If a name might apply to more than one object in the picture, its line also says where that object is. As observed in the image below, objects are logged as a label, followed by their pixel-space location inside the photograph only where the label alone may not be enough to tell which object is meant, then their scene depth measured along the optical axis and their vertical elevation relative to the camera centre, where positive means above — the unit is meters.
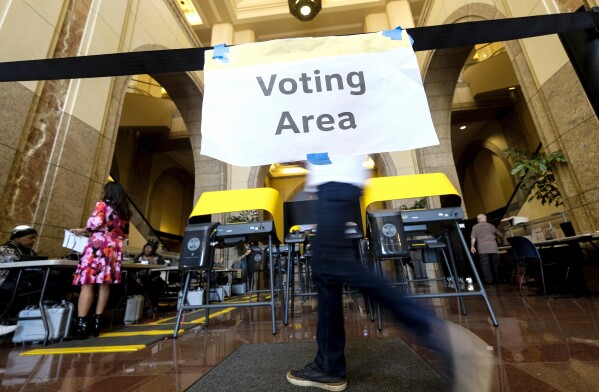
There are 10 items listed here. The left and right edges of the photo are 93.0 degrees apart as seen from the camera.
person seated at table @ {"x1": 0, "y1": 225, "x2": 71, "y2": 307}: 2.79 +0.29
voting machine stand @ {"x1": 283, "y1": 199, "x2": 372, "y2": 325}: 2.90 +0.71
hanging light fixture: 7.57 +7.26
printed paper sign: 1.04 +0.67
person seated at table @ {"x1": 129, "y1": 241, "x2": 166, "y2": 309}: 4.05 +0.26
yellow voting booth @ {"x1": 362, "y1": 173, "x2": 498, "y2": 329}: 2.07 +0.49
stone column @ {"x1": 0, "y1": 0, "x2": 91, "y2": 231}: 3.17 +1.75
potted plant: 3.65 +1.40
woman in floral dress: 2.63 +0.41
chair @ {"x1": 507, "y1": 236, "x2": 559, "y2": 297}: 3.83 +0.31
